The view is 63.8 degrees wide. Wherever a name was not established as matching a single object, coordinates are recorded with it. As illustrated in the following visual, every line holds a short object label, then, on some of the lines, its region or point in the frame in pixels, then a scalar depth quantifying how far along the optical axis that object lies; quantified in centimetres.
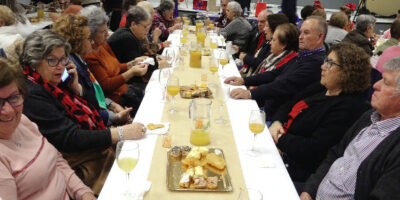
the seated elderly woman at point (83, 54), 232
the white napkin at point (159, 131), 191
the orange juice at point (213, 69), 299
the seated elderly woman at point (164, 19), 553
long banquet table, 145
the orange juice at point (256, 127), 178
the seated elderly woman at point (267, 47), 388
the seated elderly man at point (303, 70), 278
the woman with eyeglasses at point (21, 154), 139
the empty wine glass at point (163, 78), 246
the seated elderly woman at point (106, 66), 284
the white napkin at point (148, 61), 335
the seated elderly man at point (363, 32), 430
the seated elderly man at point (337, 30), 503
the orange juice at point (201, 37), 430
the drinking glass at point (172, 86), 219
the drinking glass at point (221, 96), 223
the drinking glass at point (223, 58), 317
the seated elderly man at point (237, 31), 558
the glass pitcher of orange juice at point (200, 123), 177
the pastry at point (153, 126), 195
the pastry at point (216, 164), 154
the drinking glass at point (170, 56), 332
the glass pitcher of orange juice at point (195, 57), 325
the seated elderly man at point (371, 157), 148
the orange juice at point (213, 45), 413
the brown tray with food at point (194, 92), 244
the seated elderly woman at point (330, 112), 204
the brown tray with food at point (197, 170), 142
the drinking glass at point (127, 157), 134
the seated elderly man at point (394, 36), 443
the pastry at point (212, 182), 142
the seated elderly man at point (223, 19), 671
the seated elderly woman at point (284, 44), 321
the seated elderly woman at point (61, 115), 178
